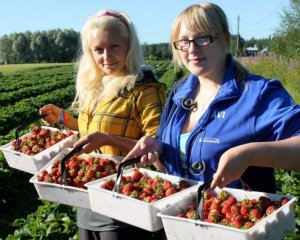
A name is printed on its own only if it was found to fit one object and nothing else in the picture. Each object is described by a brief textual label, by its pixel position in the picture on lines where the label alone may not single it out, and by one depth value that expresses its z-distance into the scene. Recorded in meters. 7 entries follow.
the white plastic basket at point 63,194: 2.38
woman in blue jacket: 1.88
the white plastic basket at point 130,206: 1.97
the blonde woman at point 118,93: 2.73
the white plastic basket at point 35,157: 2.99
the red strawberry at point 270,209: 1.85
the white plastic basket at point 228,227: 1.67
